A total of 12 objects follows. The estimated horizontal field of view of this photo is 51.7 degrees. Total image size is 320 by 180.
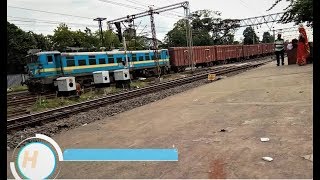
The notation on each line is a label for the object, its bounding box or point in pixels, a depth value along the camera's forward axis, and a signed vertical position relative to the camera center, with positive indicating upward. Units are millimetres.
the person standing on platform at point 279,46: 16812 +325
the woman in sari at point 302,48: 14547 +135
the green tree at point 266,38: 92688 +4253
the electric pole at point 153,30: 26453 +2330
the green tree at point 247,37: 74656 +3907
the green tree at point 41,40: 41506 +3235
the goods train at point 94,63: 20641 -125
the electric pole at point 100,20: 39462 +5036
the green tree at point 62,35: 50556 +4484
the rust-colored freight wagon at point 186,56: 34594 +161
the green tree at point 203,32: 63375 +5468
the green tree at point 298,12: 16312 +2109
